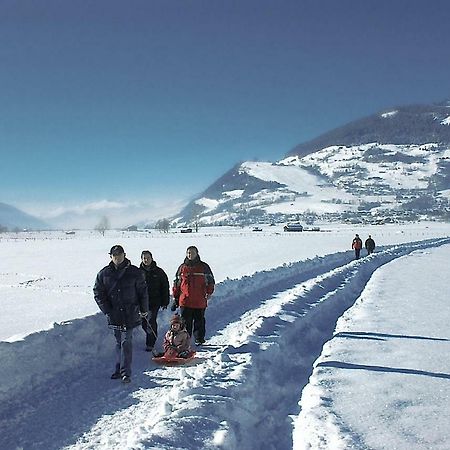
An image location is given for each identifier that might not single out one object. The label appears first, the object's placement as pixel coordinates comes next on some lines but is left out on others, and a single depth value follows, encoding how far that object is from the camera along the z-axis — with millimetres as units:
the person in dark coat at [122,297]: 7777
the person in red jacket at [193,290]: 10055
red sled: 8727
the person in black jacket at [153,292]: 9977
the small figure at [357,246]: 36469
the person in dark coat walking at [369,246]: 41500
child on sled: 8967
